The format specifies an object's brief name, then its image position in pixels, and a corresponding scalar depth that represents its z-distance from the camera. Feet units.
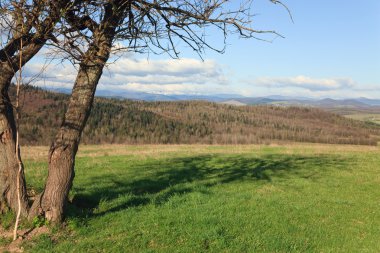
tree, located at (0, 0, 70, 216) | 23.56
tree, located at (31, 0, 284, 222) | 25.26
